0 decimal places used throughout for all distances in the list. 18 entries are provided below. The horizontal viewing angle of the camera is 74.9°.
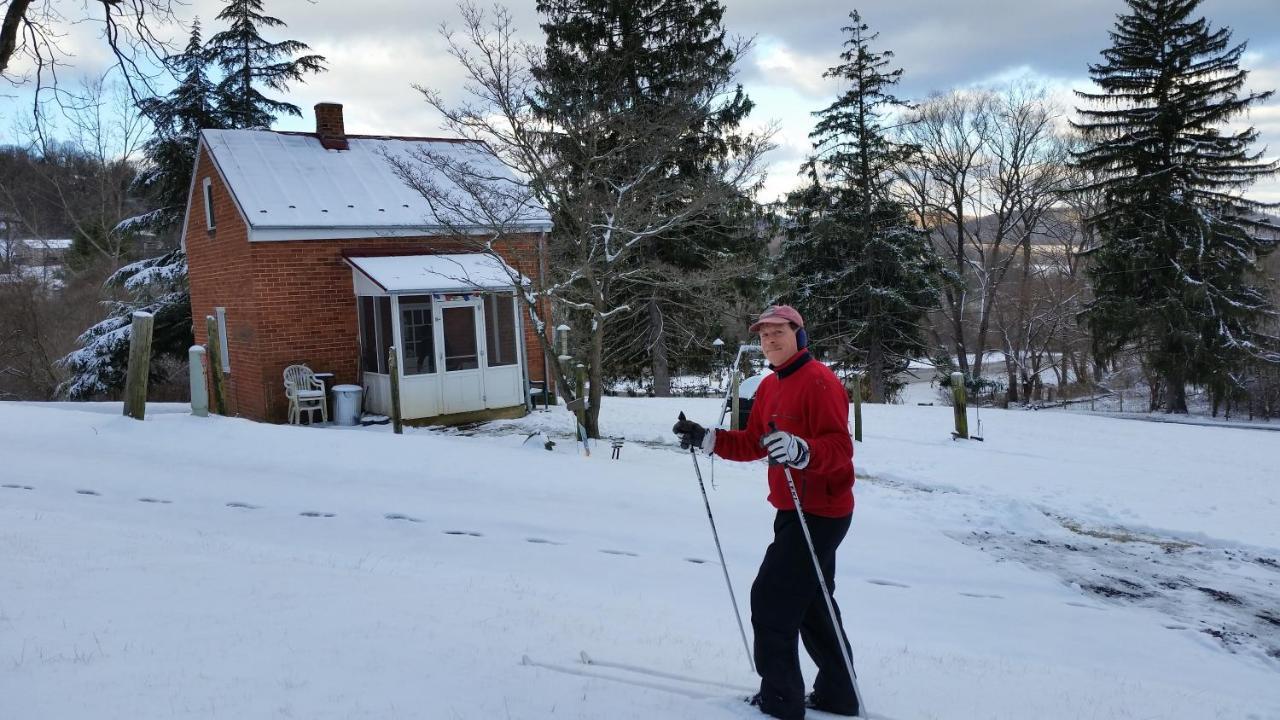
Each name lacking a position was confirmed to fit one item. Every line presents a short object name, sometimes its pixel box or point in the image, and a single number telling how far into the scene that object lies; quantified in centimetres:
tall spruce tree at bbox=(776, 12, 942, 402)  2634
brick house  1449
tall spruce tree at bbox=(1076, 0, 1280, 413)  2389
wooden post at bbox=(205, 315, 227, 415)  1170
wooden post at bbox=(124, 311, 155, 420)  1045
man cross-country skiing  351
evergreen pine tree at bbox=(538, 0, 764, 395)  2142
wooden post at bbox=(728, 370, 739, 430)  1088
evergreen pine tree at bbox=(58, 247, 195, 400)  2261
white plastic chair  1434
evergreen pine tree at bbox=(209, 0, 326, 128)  2506
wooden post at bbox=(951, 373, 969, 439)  1352
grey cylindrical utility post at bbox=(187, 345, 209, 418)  1096
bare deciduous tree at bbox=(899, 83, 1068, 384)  3269
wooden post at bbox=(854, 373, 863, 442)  1310
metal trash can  1434
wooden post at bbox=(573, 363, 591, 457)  1136
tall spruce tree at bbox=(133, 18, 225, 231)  2325
